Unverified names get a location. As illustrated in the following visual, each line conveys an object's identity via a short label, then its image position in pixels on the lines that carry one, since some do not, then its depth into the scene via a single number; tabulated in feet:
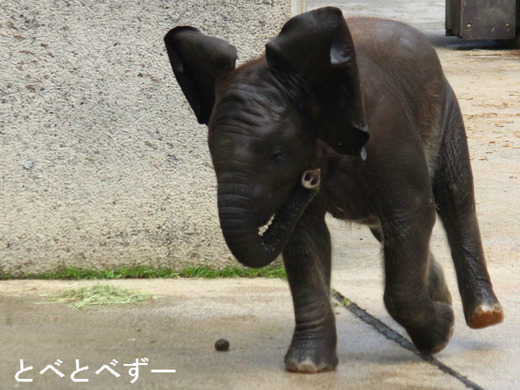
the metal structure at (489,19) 96.89
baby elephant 24.23
